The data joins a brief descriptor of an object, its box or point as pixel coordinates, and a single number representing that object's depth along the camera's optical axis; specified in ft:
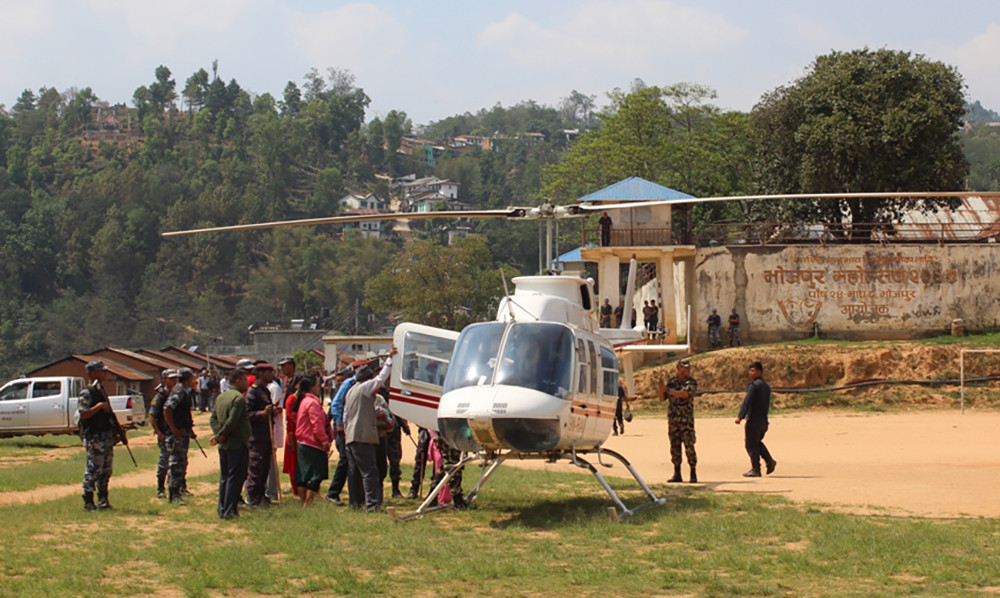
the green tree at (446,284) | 236.02
